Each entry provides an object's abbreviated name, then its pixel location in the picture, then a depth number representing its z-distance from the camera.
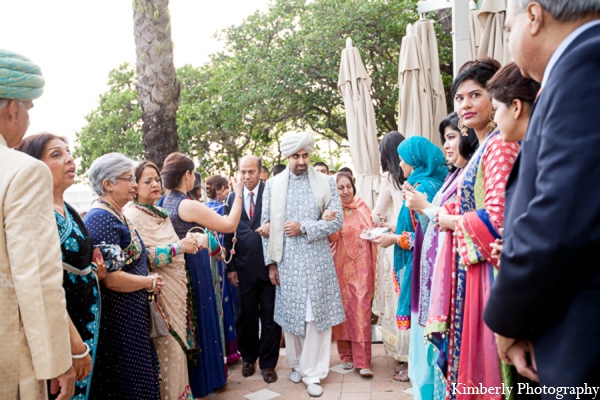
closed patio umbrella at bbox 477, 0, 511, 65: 4.06
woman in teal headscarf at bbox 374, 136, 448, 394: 3.01
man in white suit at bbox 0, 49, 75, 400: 1.65
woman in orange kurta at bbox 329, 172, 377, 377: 4.48
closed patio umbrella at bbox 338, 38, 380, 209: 5.74
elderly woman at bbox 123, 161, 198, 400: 3.30
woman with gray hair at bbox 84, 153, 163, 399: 2.71
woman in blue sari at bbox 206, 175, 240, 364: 4.73
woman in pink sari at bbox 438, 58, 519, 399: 1.89
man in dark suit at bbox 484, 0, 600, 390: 1.11
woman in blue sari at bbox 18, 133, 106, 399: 2.17
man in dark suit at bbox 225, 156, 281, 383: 4.56
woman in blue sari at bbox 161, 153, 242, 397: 3.74
